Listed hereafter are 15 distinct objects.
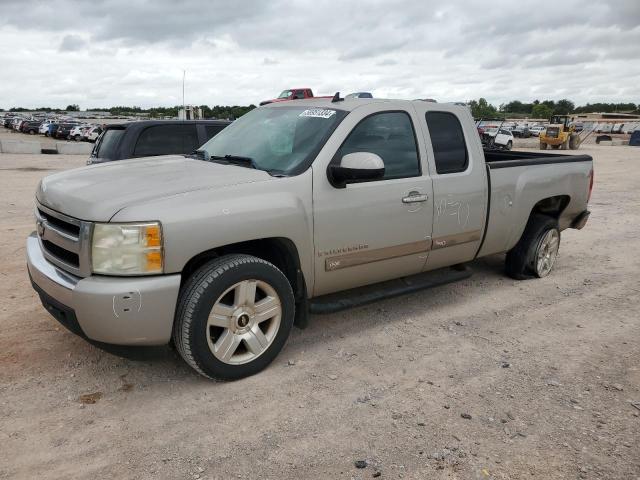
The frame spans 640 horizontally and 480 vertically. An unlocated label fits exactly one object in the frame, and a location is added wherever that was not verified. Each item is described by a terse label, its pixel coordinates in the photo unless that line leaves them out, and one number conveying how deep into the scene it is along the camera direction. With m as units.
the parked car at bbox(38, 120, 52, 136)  44.63
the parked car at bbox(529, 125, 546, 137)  60.58
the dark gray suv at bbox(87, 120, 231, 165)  7.68
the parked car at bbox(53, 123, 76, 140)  38.81
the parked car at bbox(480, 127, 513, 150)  33.69
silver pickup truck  3.01
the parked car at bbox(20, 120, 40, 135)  49.06
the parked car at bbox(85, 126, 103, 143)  35.77
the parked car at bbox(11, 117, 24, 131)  54.67
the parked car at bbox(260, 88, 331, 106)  23.67
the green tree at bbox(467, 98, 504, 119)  87.12
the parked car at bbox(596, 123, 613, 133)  66.75
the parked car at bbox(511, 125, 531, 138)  59.15
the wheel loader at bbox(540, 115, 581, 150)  35.09
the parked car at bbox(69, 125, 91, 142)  37.42
